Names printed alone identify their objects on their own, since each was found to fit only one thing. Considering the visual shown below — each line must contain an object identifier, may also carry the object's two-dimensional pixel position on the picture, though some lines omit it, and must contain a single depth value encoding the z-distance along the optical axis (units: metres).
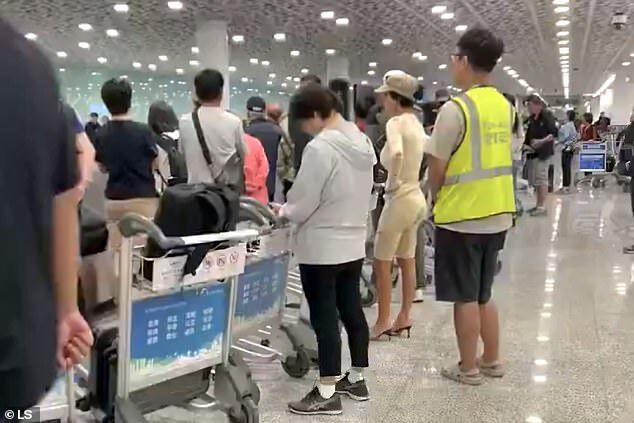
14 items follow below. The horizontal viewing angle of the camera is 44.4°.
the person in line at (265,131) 5.47
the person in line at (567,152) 14.27
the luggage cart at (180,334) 2.50
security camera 12.53
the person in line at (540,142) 10.38
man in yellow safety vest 3.44
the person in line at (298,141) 4.50
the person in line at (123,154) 3.69
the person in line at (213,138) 3.94
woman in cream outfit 4.15
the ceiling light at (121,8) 11.86
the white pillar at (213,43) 13.53
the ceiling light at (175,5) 11.73
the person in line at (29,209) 1.09
